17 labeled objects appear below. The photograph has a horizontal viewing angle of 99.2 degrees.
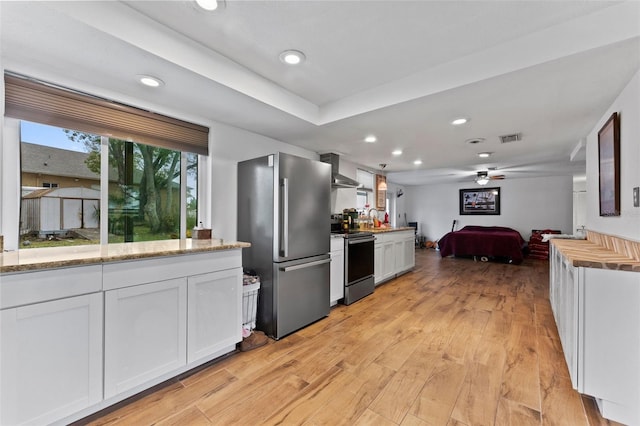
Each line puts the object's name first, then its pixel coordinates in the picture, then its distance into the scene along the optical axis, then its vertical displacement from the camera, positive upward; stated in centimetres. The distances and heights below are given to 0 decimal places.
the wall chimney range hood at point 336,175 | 389 +56
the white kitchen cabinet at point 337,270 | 330 -70
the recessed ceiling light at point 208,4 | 148 +116
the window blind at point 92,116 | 182 +77
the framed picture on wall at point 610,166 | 219 +41
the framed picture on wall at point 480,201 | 832 +39
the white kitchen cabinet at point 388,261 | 437 -78
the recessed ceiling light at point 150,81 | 195 +98
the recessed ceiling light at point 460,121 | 282 +98
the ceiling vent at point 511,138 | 346 +99
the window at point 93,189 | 194 +21
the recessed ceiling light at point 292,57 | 196 +116
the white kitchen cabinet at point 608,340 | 150 -73
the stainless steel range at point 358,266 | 346 -70
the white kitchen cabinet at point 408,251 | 509 -72
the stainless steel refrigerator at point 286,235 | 253 -22
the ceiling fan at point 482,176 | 635 +88
